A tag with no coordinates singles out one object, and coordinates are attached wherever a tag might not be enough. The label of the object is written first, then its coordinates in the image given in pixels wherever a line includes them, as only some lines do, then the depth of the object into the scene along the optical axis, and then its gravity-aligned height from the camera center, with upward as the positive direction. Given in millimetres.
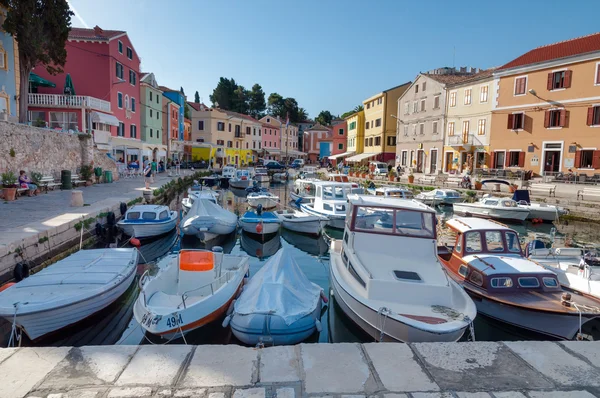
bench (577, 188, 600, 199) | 23953 -1038
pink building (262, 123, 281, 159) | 83562 +5796
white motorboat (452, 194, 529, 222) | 22844 -2237
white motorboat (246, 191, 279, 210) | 26641 -2383
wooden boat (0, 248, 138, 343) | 7379 -2766
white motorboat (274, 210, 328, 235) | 18781 -2749
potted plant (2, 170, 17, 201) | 17766 -1264
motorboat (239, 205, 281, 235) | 17797 -2658
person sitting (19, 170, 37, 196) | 19317 -1206
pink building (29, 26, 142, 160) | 30750 +6497
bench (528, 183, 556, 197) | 25641 -948
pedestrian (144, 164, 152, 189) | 26678 -1126
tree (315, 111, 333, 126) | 110625 +14687
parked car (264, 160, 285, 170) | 62969 +90
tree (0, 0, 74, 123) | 22578 +7933
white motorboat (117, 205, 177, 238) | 16250 -2523
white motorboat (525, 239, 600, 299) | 9344 -2524
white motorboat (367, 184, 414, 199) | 26788 -1610
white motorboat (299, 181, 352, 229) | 20062 -1896
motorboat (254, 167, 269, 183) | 45306 -1214
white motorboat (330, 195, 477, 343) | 6684 -2183
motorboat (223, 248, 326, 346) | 7359 -2884
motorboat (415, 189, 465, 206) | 28406 -1928
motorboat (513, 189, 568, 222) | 22828 -2175
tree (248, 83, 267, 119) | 97625 +16617
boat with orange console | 7617 -2909
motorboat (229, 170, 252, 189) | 41812 -1589
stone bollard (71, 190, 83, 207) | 17031 -1677
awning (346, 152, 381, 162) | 55250 +1883
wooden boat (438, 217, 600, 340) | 7793 -2563
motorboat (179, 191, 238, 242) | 16484 -2492
